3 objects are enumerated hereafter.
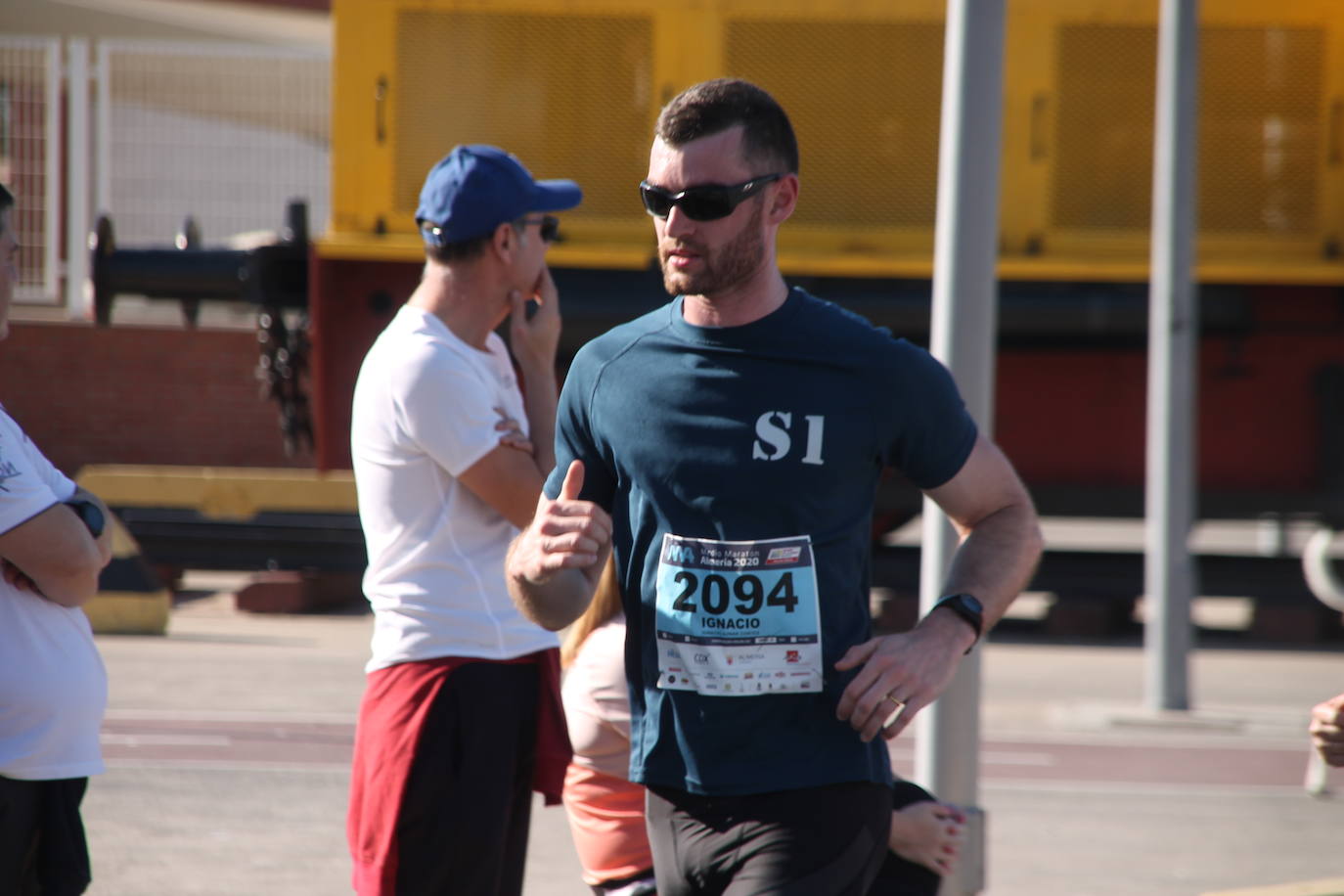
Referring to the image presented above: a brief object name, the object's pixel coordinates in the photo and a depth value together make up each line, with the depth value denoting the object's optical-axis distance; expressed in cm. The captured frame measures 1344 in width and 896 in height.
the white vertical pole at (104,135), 3300
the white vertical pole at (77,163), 3284
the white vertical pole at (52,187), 3275
